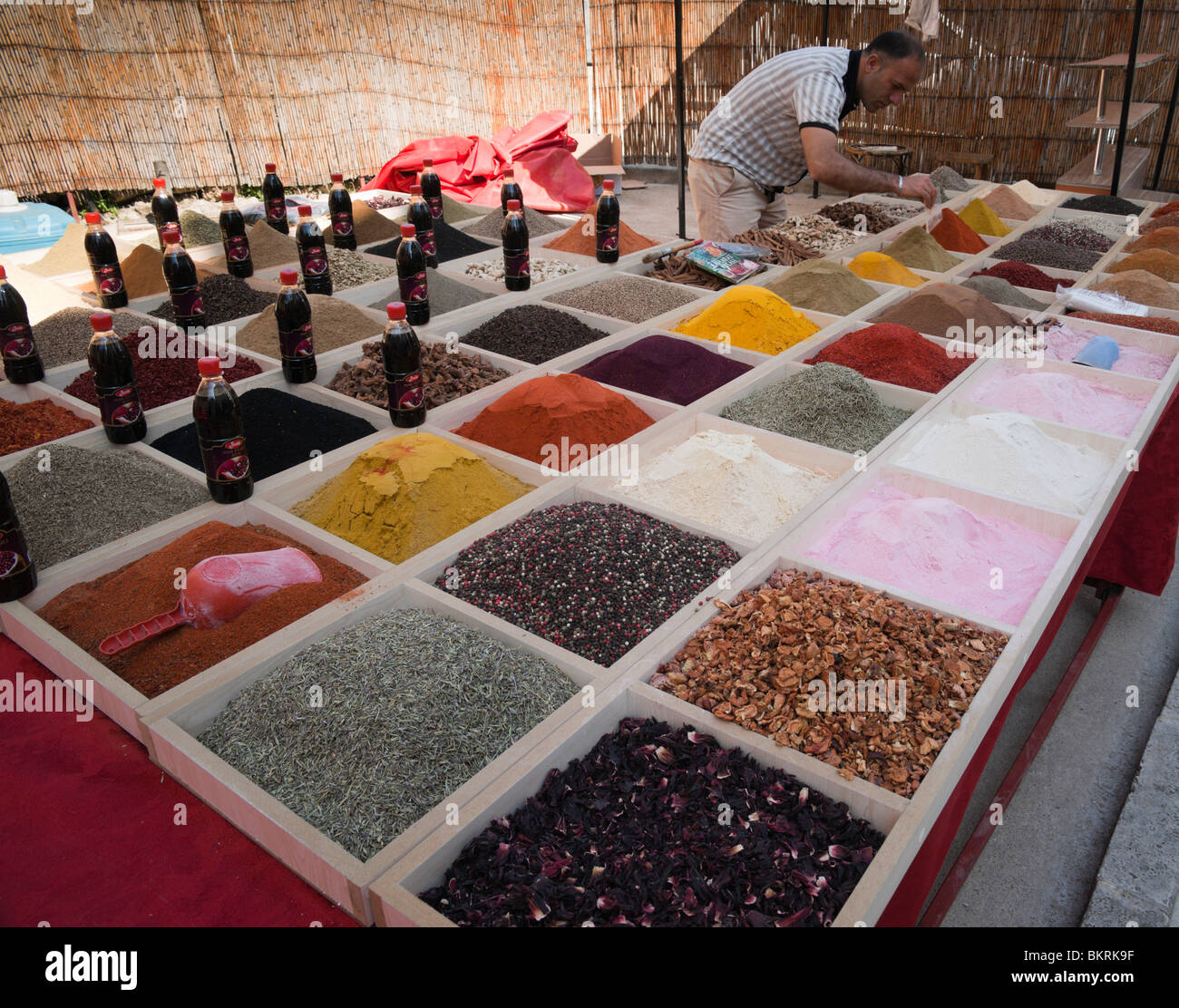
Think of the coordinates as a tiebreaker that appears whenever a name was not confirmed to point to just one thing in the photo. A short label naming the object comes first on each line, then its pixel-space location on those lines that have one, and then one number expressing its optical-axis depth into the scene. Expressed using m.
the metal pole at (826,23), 7.51
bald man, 3.58
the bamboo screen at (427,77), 6.00
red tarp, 6.84
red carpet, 1.16
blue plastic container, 4.26
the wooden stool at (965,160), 7.67
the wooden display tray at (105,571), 1.44
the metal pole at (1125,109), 4.64
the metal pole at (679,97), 4.33
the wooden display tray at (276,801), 1.15
